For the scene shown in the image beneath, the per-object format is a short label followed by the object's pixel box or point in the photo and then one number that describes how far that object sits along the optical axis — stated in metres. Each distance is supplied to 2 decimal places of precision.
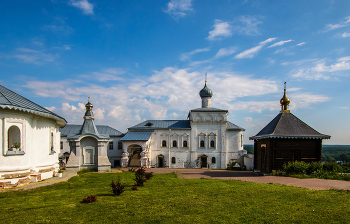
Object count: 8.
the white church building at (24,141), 10.44
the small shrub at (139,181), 11.70
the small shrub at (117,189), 9.30
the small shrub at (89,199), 8.02
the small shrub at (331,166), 15.65
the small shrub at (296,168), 15.74
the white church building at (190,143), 30.06
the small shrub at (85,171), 18.22
